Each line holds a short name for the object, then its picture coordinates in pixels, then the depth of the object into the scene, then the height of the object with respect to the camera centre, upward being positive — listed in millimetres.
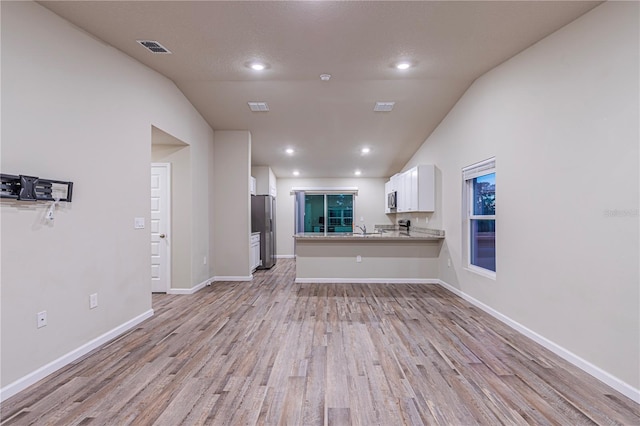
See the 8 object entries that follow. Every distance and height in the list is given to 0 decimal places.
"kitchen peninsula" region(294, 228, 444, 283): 5547 -813
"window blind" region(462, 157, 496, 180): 3809 +589
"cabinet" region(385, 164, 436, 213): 5633 +454
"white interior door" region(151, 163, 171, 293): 4758 -32
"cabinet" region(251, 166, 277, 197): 7797 +857
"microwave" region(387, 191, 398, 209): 7145 +321
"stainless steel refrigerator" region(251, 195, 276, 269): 7055 -209
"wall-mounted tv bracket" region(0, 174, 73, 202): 2092 +182
